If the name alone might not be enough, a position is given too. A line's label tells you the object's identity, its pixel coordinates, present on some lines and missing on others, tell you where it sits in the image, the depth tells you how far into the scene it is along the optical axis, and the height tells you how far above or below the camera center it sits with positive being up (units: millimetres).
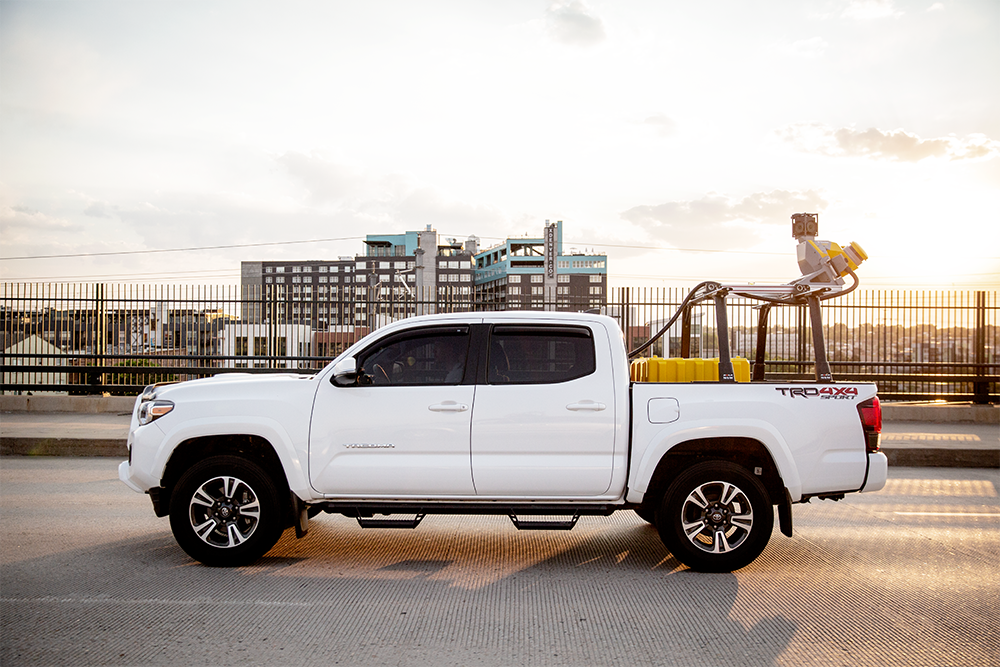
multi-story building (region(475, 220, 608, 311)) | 170500 +17140
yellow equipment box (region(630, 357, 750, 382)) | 6066 -225
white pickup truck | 5559 -795
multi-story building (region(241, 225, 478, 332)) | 166750 +20273
